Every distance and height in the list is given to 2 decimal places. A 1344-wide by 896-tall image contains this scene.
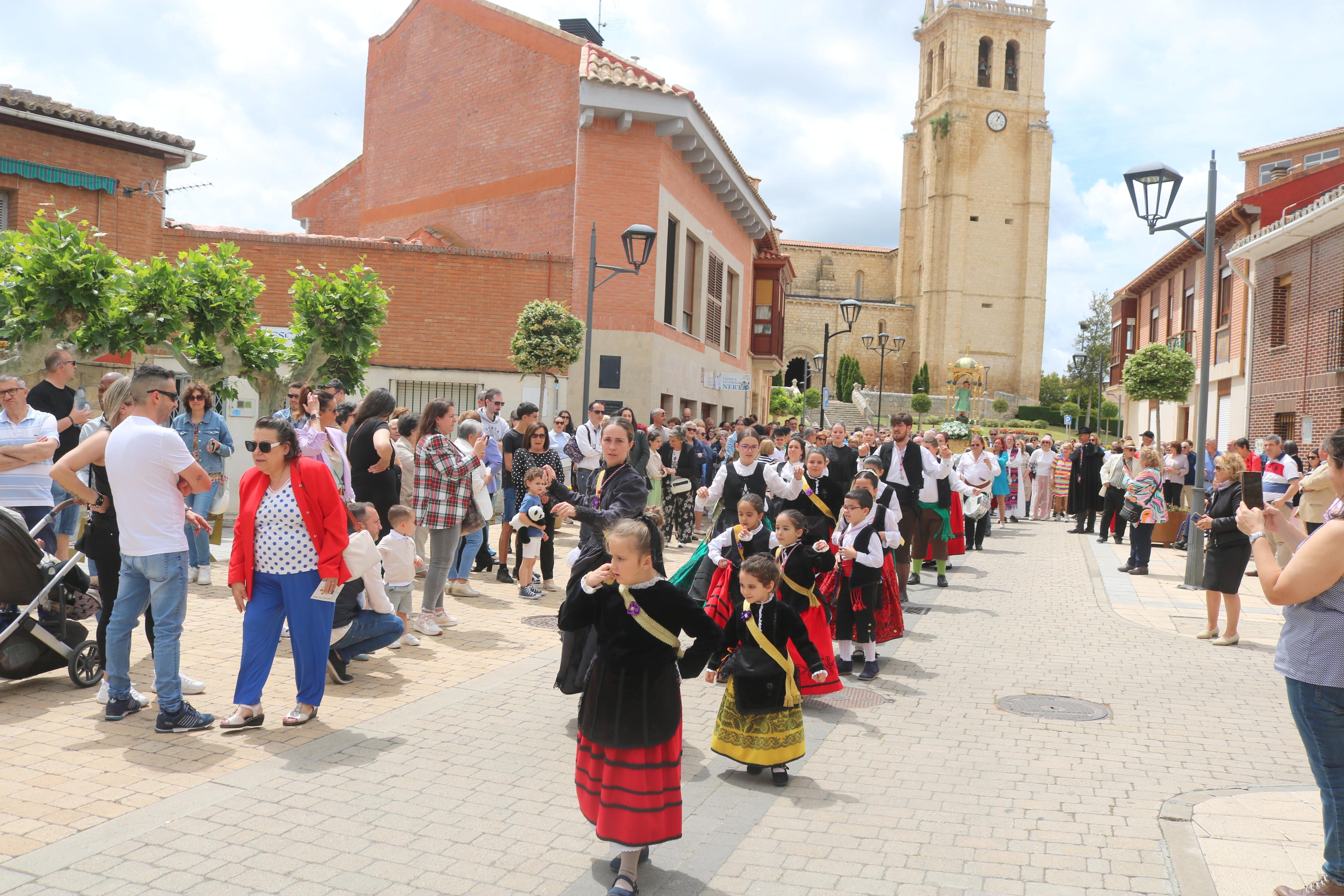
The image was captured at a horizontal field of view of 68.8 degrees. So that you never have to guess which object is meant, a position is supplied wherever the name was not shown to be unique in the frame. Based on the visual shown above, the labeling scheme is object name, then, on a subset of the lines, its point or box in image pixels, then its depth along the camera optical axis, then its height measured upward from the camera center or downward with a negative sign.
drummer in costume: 16.12 -0.38
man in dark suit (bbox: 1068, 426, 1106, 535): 19.84 -0.61
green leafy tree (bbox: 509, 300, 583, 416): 17.28 +1.59
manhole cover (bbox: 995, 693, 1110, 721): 6.55 -1.78
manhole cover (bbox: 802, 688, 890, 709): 6.76 -1.82
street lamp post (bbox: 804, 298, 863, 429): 21.58 +2.95
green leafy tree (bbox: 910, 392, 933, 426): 69.94 +2.83
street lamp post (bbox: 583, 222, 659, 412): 15.82 +3.12
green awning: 16.92 +4.23
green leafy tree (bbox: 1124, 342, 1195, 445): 27.25 +2.15
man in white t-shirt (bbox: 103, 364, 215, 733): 5.21 -0.59
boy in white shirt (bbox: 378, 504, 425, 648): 7.34 -1.00
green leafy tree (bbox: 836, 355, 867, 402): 75.94 +4.90
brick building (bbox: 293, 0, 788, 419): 20.61 +6.04
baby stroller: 5.75 -1.21
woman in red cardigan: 5.37 -0.73
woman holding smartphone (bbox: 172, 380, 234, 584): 8.80 -0.18
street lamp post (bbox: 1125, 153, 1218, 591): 11.90 +2.52
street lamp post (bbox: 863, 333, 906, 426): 64.00 +7.51
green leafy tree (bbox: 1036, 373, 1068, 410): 76.69 +4.36
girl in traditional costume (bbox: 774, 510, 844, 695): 6.12 -0.86
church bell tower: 75.50 +19.57
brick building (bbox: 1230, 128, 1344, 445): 21.94 +3.80
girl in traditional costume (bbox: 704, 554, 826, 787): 5.09 -1.33
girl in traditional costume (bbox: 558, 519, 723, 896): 3.81 -1.03
